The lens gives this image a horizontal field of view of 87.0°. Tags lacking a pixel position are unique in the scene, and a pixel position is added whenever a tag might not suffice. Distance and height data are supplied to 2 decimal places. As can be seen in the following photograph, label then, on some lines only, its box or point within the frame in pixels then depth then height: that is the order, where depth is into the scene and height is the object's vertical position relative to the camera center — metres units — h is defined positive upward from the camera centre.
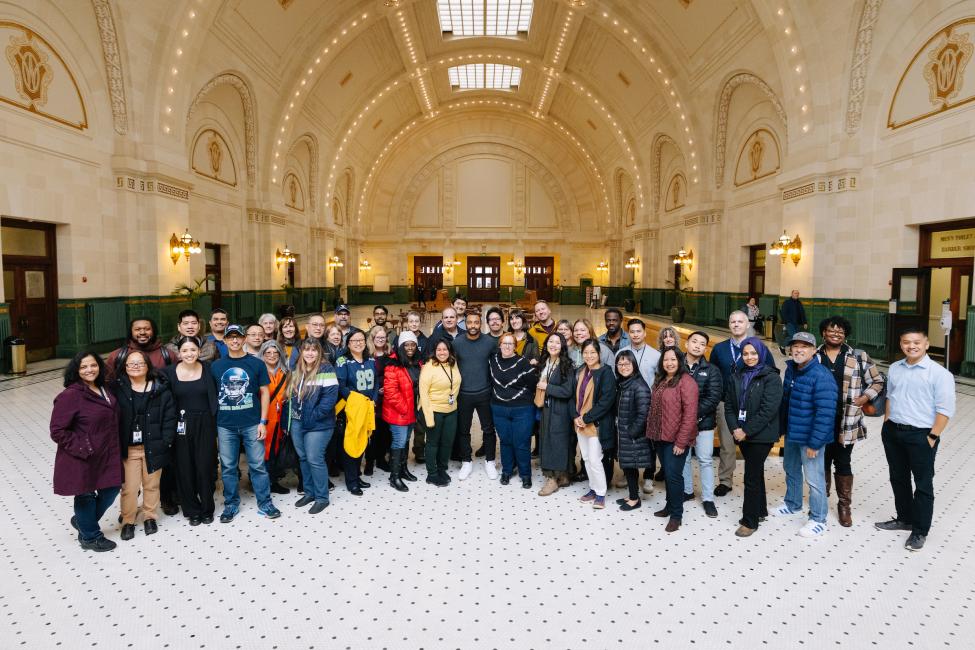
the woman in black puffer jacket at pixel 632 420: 4.39 -1.08
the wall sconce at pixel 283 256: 19.78 +1.45
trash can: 9.60 -1.20
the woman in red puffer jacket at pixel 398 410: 5.00 -1.13
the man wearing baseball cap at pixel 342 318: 6.29 -0.31
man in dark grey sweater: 5.27 -0.81
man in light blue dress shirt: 3.74 -0.91
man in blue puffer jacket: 3.92 -0.92
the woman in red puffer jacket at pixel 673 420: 4.12 -1.02
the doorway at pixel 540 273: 35.03 +1.43
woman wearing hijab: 4.00 -0.97
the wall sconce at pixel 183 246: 13.51 +1.26
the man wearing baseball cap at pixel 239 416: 4.23 -1.03
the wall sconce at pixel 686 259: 19.84 +1.40
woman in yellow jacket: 5.08 -1.03
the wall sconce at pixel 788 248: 13.28 +1.25
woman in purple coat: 3.56 -1.06
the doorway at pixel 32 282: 10.50 +0.21
